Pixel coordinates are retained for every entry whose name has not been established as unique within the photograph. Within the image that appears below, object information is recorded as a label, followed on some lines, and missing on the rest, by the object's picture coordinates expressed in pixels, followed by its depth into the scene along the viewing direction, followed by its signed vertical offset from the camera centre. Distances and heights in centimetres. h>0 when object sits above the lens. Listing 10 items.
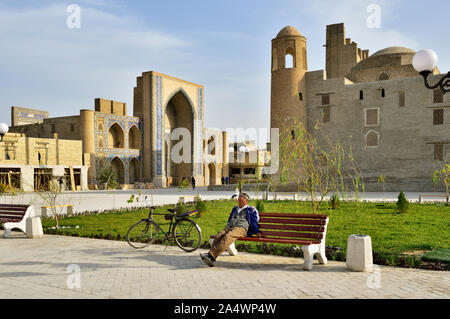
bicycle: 738 -126
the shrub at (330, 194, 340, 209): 1489 -130
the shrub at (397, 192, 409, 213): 1364 -123
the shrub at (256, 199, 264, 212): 1217 -114
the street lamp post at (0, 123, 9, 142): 1632 +168
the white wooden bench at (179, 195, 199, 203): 2287 -174
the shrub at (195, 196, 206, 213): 1298 -123
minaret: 2997 +692
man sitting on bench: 618 -96
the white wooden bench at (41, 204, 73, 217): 1332 -144
